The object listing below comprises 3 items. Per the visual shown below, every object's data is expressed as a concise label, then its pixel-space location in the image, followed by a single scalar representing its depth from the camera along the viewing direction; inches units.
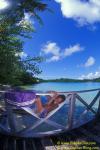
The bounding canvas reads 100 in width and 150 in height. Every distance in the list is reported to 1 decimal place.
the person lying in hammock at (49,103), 63.0
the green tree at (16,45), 130.6
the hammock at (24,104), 59.2
